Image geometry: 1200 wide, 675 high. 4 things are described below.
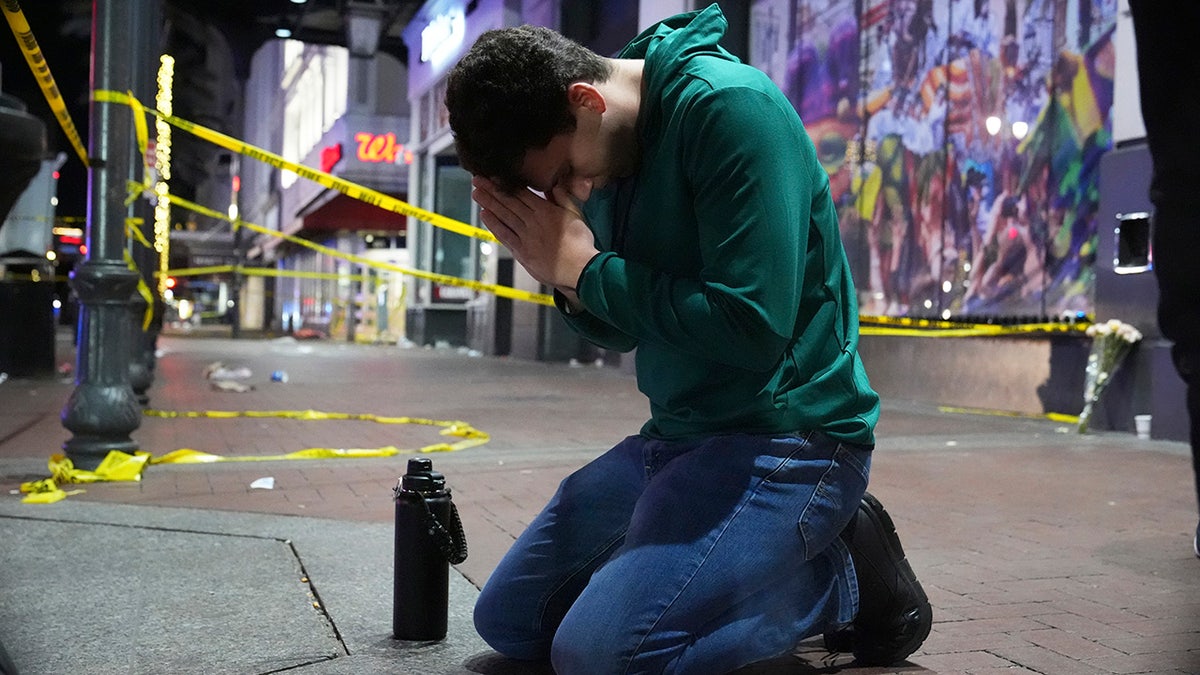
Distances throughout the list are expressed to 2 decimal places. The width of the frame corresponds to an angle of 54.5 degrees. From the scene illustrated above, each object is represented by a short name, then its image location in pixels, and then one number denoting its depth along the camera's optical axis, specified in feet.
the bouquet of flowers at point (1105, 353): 28.89
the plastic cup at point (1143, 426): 28.25
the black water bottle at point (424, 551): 9.75
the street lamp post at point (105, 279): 18.72
